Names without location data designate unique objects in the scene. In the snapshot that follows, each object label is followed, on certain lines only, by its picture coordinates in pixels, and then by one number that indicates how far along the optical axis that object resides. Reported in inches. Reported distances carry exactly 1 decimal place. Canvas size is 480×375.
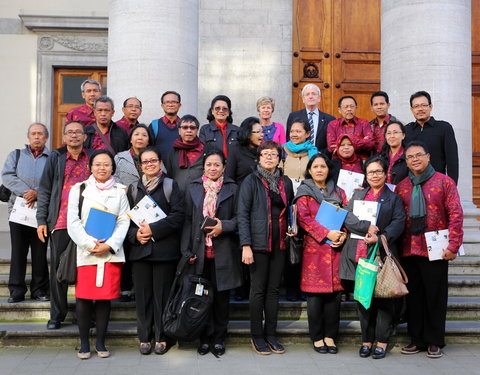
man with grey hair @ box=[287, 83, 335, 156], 275.1
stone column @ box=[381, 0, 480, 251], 314.2
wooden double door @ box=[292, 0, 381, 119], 407.8
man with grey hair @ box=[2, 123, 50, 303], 243.4
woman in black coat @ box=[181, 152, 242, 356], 210.4
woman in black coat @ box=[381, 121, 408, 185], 230.2
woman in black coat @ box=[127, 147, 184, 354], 210.1
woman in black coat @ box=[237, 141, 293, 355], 211.3
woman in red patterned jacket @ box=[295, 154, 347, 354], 212.2
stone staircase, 220.7
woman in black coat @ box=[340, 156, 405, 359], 207.0
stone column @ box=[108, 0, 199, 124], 286.2
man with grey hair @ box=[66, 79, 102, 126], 263.4
